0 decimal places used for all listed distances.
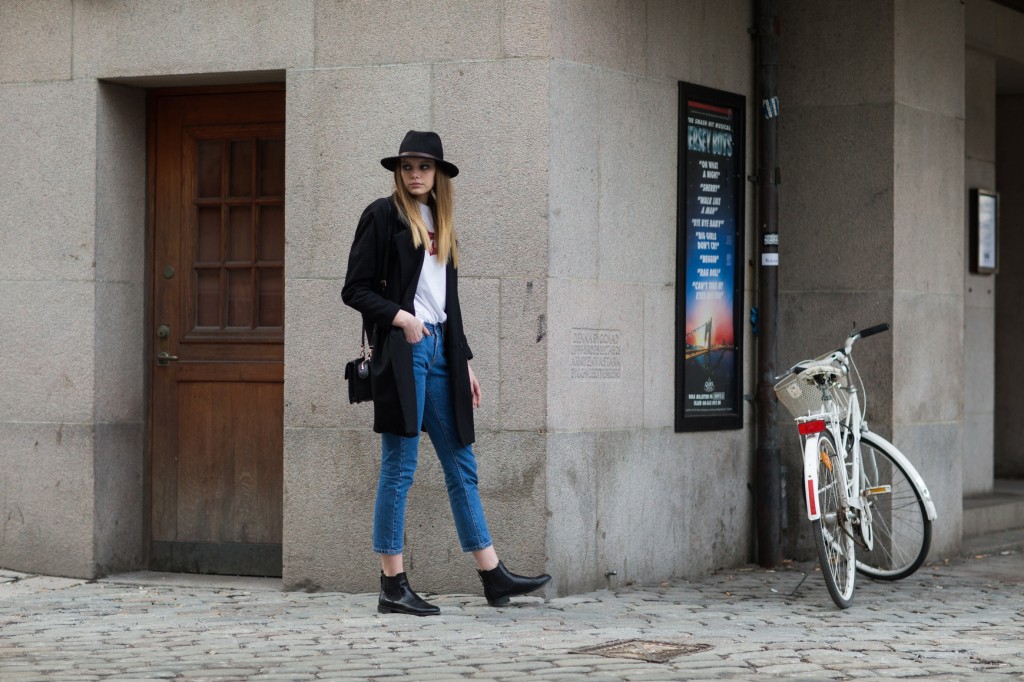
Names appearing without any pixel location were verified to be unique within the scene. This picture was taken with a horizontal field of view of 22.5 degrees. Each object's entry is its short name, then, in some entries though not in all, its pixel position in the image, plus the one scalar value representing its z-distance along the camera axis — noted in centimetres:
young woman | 1173
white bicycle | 1268
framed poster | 1438
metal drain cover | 1027
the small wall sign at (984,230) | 1892
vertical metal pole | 1513
